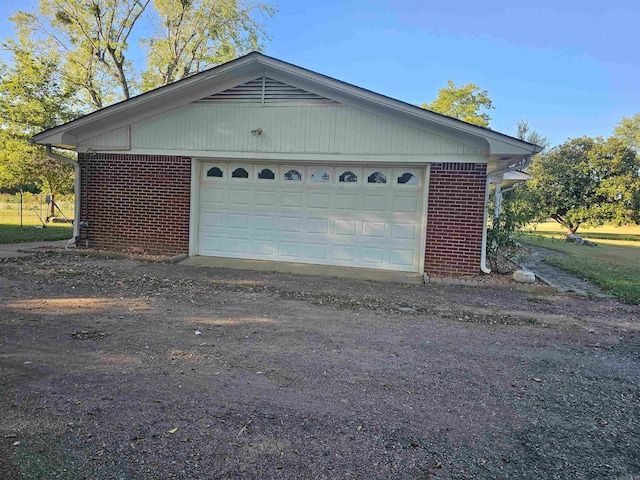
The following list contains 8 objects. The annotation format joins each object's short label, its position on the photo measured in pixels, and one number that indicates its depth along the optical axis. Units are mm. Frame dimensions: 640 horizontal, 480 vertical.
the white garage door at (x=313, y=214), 9336
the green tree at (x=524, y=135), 32219
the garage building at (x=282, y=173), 8797
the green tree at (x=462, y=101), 31930
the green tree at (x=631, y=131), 45219
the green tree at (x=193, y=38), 21641
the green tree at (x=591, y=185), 24875
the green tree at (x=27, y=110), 19328
